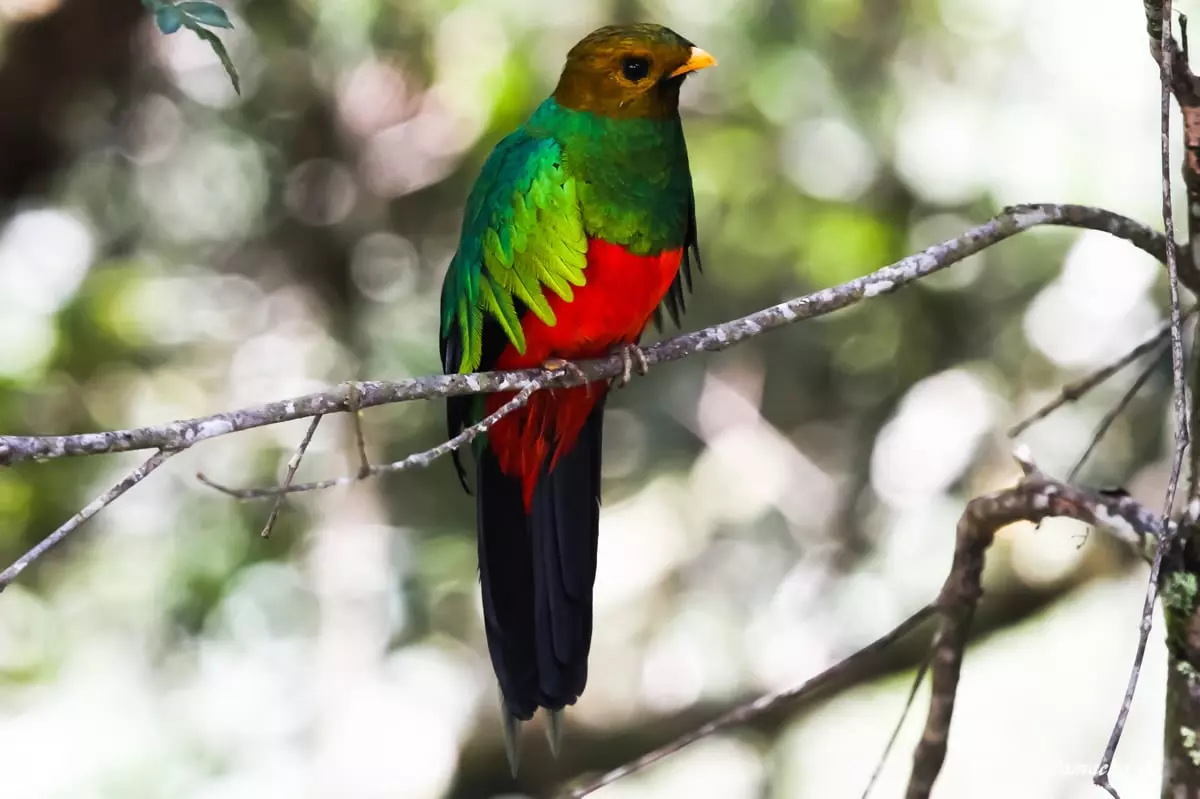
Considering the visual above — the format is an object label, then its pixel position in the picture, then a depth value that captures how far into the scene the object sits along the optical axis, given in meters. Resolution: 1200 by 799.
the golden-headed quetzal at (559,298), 6.27
